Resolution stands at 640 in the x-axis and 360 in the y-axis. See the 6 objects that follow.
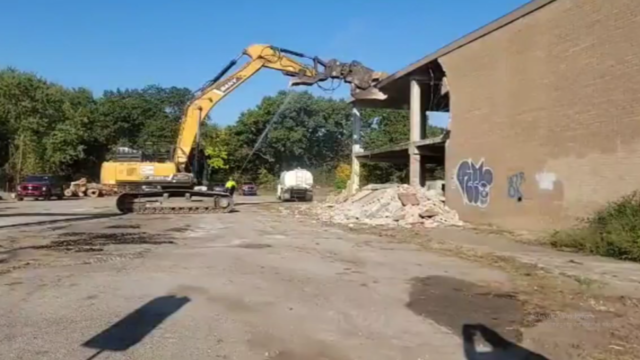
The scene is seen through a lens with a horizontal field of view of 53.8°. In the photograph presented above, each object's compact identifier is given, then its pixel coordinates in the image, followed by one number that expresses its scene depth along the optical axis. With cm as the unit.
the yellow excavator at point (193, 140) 2739
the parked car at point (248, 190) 6219
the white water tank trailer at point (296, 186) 4425
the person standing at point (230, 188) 3165
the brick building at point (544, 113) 1552
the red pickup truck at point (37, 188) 4225
